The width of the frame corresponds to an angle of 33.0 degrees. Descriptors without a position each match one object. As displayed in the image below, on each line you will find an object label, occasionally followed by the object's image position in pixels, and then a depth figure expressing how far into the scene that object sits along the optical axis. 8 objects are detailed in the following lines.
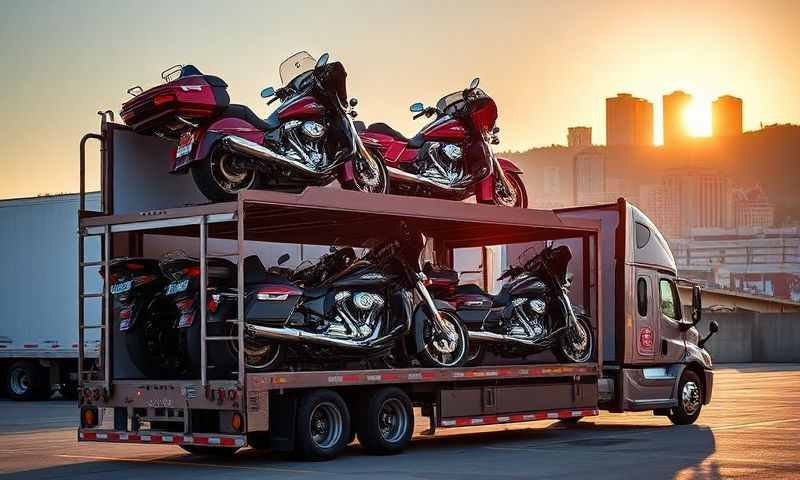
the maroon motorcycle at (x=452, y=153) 17.45
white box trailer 26.83
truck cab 18.52
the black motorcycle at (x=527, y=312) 16.89
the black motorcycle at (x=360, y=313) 13.76
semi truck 13.39
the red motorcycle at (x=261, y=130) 14.34
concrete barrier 56.19
